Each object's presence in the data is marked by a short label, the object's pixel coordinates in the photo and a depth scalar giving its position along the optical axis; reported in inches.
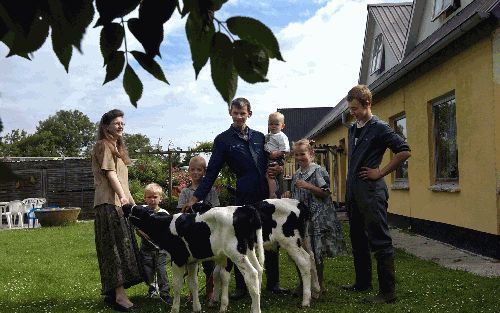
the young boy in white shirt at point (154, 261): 215.0
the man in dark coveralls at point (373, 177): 189.2
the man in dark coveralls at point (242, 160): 200.2
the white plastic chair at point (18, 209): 739.4
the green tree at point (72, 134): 2208.4
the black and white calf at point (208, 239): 173.3
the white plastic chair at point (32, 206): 726.5
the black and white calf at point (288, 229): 187.0
